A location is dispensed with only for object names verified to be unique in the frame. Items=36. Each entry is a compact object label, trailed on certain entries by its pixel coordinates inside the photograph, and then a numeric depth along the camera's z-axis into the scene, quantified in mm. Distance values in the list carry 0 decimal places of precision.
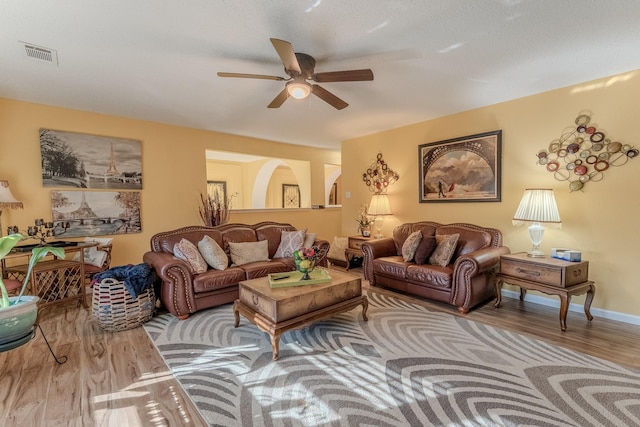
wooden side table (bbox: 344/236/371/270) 4898
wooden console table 3008
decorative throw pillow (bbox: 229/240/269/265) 3688
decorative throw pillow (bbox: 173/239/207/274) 3191
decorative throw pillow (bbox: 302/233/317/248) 4109
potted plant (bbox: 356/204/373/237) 5102
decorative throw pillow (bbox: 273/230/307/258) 4066
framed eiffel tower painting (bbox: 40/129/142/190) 3660
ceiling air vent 2307
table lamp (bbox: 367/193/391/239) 4854
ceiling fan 2291
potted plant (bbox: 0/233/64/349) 1828
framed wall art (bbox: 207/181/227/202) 7656
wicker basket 2699
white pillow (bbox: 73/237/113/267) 3664
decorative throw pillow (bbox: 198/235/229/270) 3365
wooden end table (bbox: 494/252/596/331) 2646
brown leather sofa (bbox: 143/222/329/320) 2965
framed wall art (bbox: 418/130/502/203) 3785
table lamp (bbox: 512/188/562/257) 3027
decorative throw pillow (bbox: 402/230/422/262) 3699
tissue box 2826
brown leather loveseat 3053
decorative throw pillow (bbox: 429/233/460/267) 3449
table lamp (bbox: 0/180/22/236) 3039
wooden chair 3539
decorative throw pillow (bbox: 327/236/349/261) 5465
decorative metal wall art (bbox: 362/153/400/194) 5059
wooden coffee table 2285
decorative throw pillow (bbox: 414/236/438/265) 3621
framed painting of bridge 3740
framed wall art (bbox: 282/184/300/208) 8617
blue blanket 2777
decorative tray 2598
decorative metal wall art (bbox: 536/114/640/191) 2938
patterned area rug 1639
